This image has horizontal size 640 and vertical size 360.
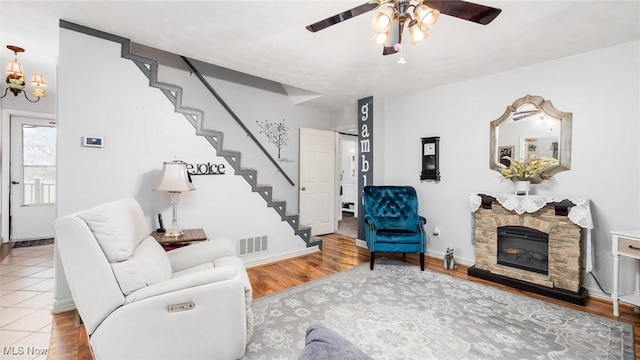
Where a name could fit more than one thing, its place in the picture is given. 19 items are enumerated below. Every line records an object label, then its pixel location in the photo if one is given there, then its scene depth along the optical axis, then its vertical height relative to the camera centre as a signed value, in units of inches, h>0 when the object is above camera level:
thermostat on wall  100.3 +12.1
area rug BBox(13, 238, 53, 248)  177.2 -45.7
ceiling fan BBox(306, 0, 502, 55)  65.7 +40.6
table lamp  106.3 -2.2
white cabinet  93.4 -23.8
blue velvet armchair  142.3 -19.7
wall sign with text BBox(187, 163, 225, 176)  126.7 +3.2
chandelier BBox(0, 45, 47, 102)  116.1 +42.1
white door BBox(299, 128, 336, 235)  207.6 -2.0
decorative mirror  120.5 +21.7
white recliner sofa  59.5 -28.0
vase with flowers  123.3 +4.2
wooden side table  103.2 -24.2
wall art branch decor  191.4 +31.5
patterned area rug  78.0 -47.4
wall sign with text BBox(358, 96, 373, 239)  180.5 +20.2
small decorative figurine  143.6 -42.6
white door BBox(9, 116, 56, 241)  184.7 -3.3
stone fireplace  110.1 -30.0
